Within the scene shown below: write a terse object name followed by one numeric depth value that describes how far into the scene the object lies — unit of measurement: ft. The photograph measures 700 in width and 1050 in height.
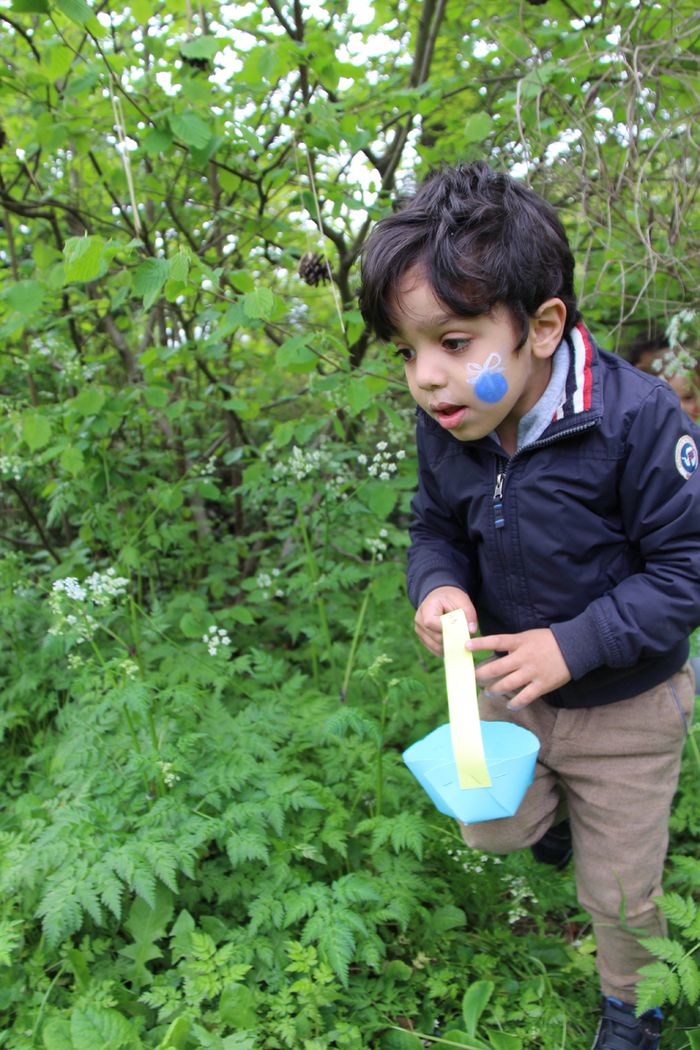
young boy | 4.69
